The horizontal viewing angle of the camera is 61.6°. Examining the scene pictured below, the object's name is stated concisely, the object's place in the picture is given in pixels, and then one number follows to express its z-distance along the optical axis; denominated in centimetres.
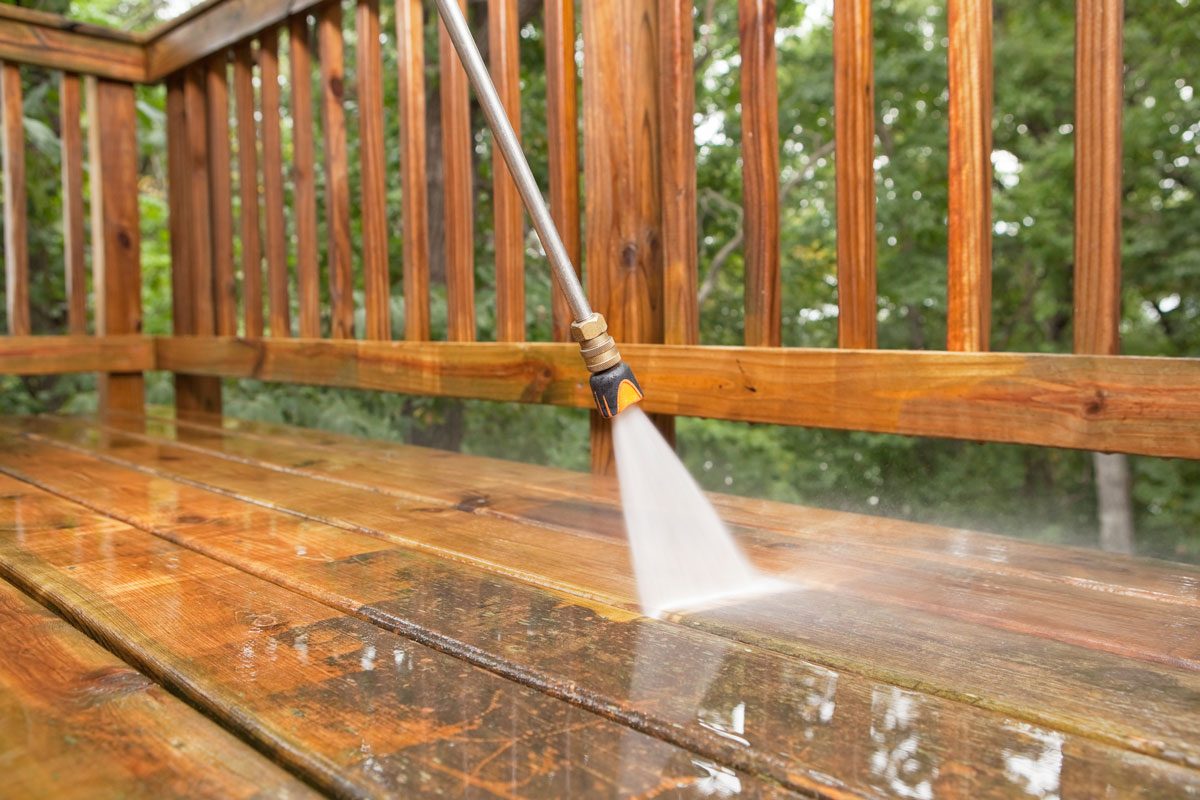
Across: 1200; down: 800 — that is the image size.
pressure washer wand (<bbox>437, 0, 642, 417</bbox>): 102
